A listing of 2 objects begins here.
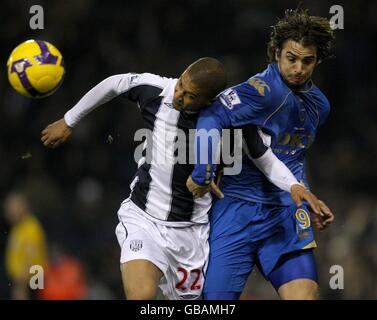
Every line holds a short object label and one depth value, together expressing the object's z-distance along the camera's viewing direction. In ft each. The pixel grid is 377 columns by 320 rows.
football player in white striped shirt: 34.32
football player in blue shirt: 34.45
